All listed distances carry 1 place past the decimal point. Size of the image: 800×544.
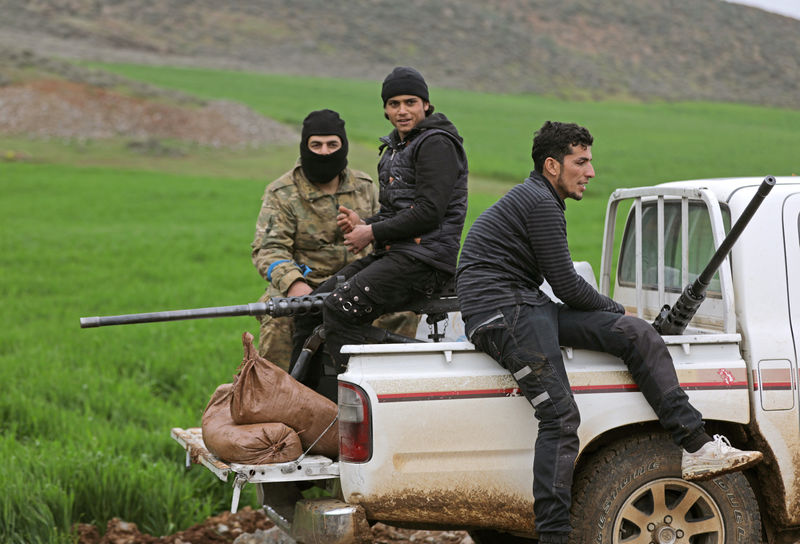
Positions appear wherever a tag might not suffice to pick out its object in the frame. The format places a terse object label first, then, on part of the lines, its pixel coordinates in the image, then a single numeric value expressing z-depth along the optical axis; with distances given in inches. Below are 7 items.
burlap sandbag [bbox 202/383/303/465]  368.5
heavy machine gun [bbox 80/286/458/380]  413.4
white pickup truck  349.7
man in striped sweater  349.1
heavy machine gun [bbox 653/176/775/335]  351.6
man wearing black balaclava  479.5
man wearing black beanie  407.2
